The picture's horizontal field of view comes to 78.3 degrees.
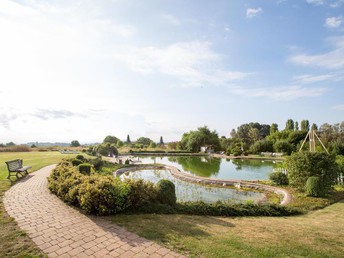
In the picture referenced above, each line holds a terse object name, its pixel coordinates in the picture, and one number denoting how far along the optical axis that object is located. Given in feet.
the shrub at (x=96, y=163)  56.39
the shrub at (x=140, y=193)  19.32
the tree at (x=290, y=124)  174.41
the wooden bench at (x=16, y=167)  32.45
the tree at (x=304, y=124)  165.22
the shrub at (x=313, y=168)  31.07
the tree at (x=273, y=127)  178.04
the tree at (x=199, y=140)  144.15
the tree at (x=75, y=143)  201.38
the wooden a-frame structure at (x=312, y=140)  38.87
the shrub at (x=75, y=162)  46.31
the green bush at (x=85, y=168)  38.40
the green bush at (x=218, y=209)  19.60
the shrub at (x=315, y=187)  29.89
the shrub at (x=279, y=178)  40.21
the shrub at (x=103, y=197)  17.55
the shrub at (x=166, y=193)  21.03
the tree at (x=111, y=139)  203.19
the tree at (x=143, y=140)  233.02
